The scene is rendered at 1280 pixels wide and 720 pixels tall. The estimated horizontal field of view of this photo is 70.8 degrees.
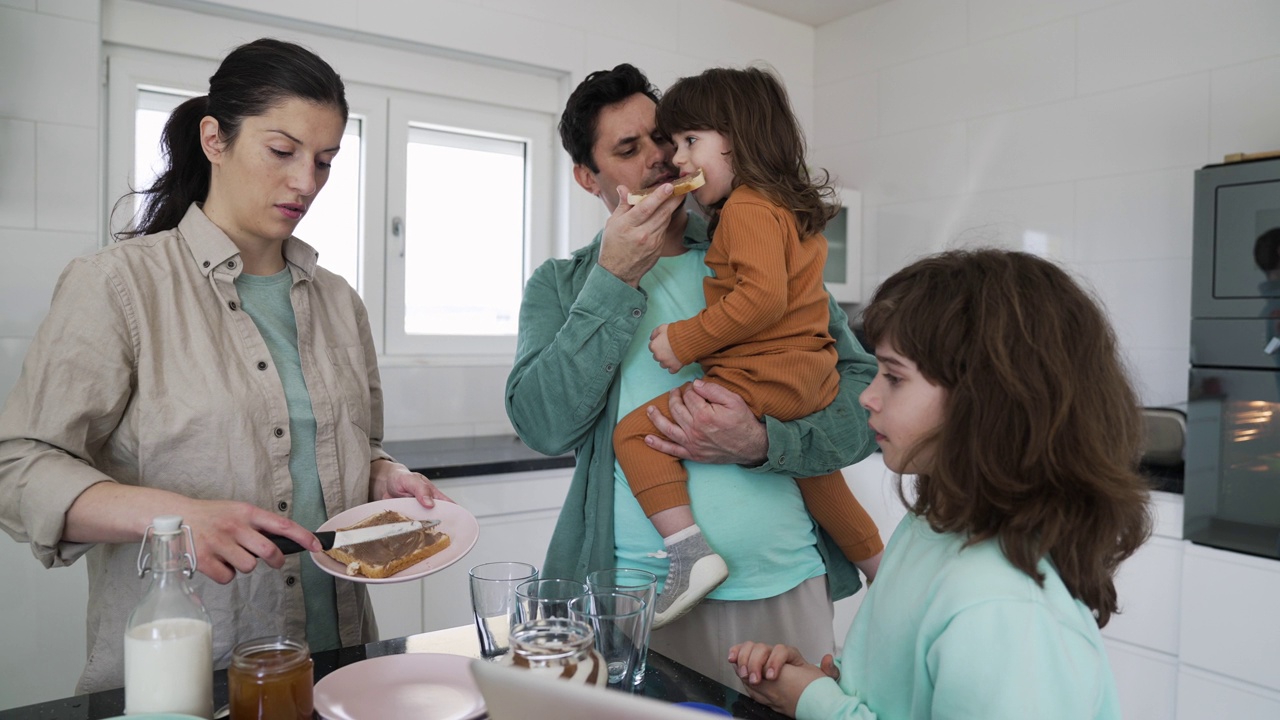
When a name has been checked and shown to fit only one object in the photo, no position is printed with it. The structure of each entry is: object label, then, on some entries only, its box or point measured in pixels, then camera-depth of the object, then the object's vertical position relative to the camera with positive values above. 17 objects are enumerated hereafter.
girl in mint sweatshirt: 0.79 -0.13
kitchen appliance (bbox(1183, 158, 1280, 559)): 2.01 +0.00
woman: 1.06 -0.06
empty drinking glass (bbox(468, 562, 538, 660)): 0.95 -0.27
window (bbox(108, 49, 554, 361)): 2.81 +0.45
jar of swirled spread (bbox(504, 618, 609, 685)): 0.71 -0.25
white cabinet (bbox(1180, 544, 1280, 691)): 1.99 -0.58
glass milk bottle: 0.79 -0.27
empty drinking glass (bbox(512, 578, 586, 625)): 0.90 -0.26
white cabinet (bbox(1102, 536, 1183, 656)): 2.21 -0.59
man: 1.38 -0.14
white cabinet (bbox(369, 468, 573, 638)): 2.37 -0.55
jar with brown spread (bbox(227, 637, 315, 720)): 0.79 -0.30
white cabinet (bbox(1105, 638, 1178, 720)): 2.22 -0.81
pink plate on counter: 0.88 -0.35
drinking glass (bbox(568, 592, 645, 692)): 0.92 -0.28
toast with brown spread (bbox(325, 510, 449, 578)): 1.07 -0.26
